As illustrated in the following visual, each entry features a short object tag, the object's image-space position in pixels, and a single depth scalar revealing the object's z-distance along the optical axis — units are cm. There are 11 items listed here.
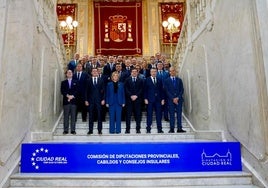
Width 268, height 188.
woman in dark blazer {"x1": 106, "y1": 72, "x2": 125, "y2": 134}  589
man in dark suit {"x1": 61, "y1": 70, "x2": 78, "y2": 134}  590
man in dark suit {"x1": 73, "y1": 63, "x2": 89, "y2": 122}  634
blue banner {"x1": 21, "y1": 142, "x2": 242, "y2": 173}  369
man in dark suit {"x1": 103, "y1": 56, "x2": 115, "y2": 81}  724
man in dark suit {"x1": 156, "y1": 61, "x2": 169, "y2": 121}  669
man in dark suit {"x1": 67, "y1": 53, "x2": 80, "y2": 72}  733
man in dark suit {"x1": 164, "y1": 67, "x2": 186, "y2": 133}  603
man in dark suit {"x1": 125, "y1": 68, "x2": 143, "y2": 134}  611
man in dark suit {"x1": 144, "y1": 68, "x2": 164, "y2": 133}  605
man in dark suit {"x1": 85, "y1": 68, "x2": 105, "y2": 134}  607
